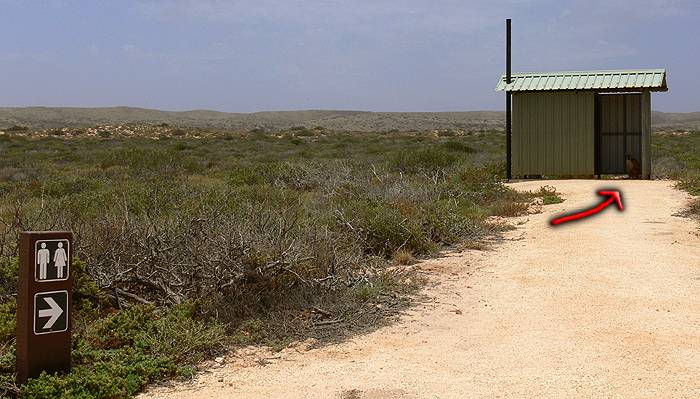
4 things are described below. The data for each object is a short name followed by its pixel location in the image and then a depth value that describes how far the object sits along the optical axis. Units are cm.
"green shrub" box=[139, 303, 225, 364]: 559
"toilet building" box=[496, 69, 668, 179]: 1898
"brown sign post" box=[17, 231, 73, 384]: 477
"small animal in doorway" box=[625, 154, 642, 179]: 1922
